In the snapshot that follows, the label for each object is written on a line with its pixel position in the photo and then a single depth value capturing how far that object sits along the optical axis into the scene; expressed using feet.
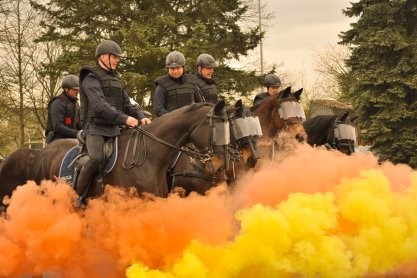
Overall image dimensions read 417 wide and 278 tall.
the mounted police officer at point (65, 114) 37.41
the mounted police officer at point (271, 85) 38.84
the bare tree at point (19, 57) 108.27
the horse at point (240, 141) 26.25
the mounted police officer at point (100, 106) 26.27
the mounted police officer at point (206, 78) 35.47
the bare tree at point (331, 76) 188.96
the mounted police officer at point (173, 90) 33.45
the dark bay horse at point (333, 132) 34.32
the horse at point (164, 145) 24.40
